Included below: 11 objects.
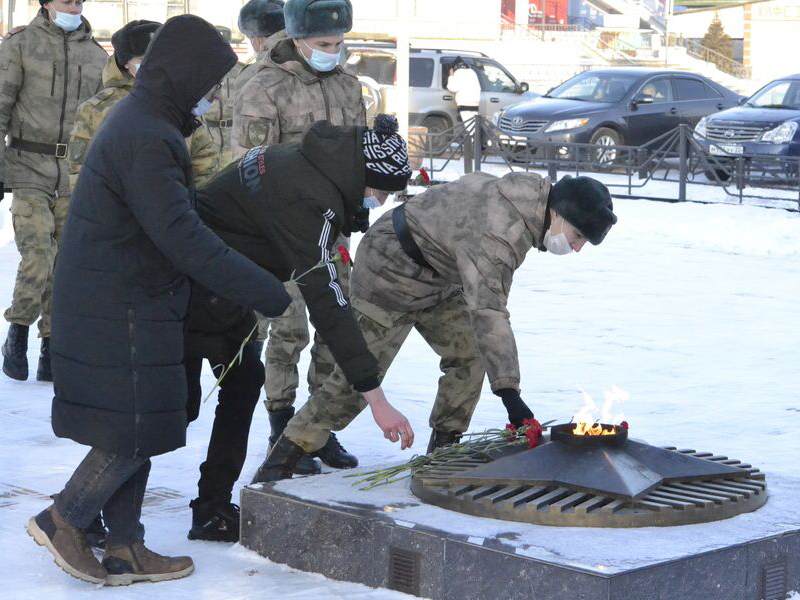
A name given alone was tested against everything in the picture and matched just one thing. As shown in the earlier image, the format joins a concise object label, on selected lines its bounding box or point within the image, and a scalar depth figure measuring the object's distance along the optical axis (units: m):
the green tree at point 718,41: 55.59
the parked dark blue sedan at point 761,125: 17.30
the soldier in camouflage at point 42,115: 7.32
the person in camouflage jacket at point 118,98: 5.98
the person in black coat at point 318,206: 4.48
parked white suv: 23.98
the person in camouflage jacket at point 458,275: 4.72
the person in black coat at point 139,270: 4.14
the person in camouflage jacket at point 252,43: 6.91
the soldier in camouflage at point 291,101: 5.93
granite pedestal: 4.03
